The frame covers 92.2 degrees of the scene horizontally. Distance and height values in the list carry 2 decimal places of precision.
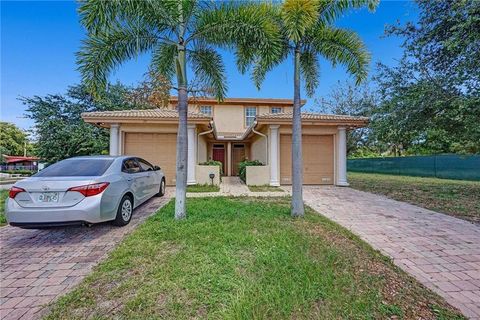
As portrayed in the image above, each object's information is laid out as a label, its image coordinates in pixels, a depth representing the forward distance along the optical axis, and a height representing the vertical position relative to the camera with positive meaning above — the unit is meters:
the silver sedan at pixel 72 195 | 3.87 -0.60
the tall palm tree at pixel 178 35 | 4.82 +2.86
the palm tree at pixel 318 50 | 5.32 +2.79
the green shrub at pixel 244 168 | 11.64 -0.37
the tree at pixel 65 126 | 16.03 +2.52
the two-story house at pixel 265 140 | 10.30 +1.06
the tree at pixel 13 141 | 36.96 +3.51
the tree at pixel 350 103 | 23.11 +6.18
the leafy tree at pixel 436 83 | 7.26 +2.87
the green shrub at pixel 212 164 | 11.22 -0.13
